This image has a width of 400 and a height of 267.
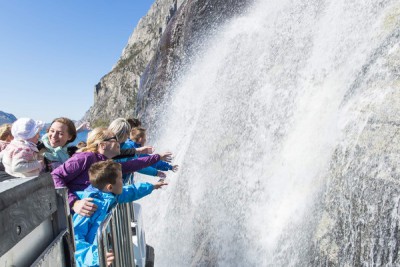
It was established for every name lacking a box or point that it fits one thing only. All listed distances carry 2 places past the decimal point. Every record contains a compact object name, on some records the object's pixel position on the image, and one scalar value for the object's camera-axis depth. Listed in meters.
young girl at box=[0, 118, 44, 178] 3.70
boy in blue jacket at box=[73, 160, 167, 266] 3.11
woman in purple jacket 3.28
